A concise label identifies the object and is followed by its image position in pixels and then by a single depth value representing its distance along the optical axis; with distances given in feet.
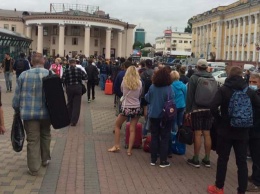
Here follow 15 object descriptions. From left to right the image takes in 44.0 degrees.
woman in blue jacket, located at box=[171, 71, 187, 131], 20.64
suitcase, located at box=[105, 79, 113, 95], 52.20
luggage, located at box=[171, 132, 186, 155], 21.60
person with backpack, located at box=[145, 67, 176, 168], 18.61
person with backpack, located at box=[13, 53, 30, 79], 44.82
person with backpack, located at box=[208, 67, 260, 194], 14.35
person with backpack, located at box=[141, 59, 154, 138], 26.81
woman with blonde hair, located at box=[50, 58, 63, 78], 45.13
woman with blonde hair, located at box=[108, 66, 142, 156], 20.37
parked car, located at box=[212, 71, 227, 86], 84.22
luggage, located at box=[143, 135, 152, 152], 21.58
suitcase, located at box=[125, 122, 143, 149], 22.09
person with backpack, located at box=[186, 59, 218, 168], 18.54
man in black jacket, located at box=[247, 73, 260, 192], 15.89
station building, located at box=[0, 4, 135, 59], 224.99
